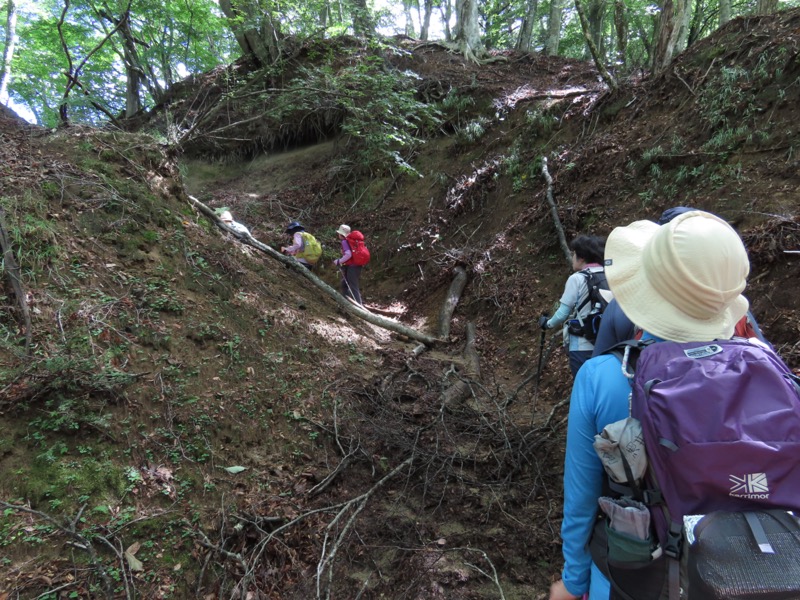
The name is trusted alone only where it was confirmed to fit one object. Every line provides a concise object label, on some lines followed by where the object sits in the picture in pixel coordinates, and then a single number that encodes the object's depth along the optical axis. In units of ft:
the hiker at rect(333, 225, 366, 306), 29.81
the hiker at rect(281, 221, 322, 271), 29.76
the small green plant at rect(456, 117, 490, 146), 39.45
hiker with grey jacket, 12.67
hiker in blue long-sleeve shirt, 4.66
